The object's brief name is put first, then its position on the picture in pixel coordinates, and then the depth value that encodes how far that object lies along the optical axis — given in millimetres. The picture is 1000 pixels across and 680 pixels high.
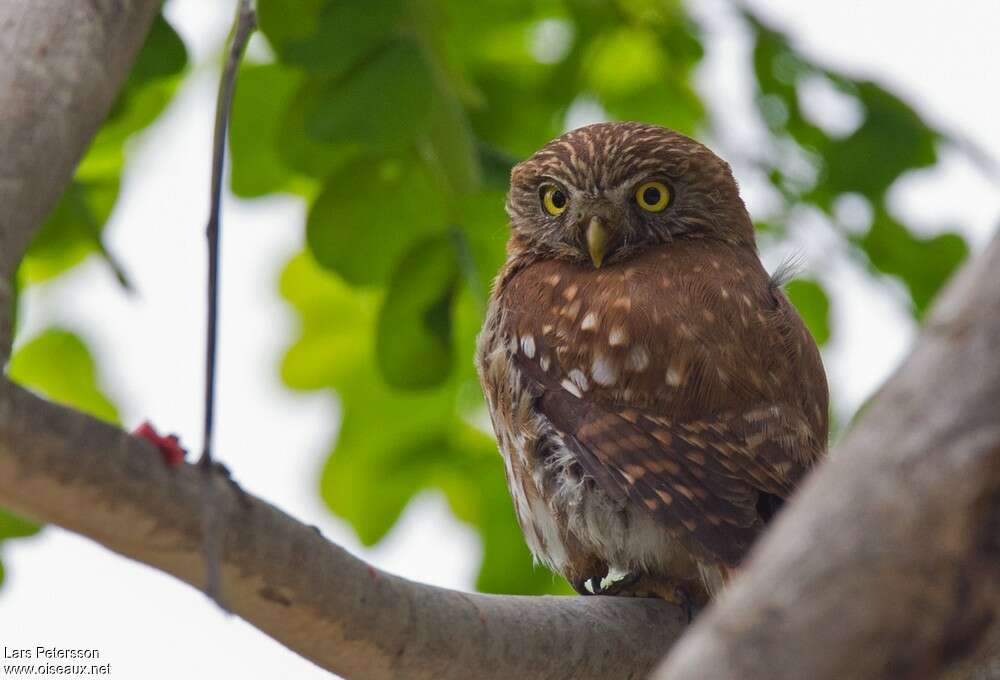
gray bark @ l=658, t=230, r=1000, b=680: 2842
